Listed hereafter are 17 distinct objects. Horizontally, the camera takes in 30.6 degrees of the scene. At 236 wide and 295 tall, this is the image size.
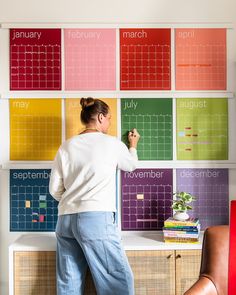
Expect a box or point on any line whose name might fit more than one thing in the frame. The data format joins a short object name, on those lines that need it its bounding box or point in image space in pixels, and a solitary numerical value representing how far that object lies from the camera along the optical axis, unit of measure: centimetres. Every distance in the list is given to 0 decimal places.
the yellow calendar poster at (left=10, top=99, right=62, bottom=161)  297
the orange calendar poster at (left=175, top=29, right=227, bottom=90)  297
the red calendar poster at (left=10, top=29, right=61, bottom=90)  296
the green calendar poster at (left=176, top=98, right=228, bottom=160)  297
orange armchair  201
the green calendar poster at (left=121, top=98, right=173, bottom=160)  297
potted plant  278
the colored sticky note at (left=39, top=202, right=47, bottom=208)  297
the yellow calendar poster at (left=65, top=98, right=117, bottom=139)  296
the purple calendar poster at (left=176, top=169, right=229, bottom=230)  298
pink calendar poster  296
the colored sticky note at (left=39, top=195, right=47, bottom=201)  297
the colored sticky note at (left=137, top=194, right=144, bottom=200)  297
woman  242
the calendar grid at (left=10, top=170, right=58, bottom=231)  297
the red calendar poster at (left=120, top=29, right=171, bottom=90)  296
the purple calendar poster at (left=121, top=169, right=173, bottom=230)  297
